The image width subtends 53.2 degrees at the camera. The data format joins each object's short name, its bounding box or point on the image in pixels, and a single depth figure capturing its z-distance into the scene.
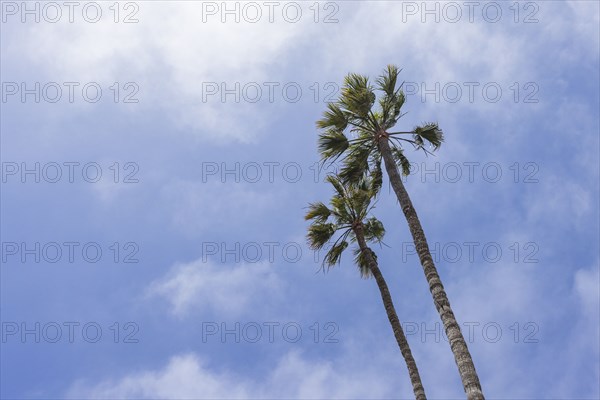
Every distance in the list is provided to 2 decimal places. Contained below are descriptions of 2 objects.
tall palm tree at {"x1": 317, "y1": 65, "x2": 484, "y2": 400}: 21.83
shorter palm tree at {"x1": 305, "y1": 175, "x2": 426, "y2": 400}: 24.55
